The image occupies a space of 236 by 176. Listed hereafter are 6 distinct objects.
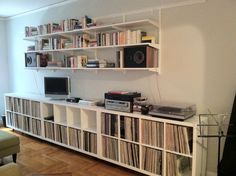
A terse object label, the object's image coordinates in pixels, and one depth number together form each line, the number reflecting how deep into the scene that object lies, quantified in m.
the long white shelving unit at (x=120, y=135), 2.23
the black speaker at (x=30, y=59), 3.80
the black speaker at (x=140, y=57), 2.51
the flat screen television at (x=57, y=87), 3.48
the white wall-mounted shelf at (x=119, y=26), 2.57
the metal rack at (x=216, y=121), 2.18
